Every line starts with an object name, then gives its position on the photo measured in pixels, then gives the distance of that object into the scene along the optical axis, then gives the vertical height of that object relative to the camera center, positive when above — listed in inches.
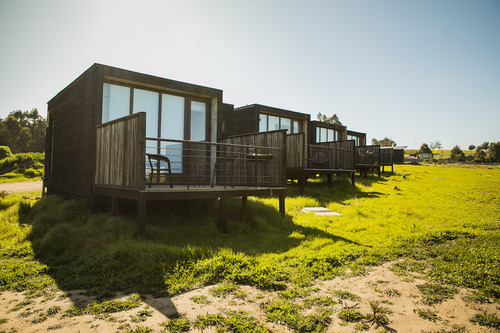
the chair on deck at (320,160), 645.9 +22.7
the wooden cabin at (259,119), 648.4 +115.1
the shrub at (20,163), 984.9 +11.8
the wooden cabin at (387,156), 1035.9 +53.4
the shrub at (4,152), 1090.1 +51.2
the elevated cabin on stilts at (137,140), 255.3 +30.8
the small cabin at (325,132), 790.5 +111.1
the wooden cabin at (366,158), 827.4 +38.0
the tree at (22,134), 1876.2 +227.5
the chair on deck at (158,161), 281.9 +7.3
